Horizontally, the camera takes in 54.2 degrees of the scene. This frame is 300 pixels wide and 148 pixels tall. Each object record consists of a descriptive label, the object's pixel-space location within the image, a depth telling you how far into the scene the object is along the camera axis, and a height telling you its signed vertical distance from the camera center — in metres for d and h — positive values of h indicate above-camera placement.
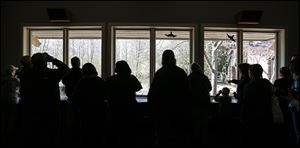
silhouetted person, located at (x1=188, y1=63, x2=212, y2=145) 4.20 -0.38
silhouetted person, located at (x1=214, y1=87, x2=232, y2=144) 4.62 -0.68
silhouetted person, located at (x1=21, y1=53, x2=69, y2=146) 3.33 -0.27
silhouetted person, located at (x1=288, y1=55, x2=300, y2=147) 3.36 -0.27
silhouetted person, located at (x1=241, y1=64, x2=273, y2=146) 3.46 -0.40
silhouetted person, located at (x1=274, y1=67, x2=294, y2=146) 3.93 -0.42
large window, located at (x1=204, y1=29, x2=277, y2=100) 6.70 +0.47
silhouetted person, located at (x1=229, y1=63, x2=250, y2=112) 4.06 -0.10
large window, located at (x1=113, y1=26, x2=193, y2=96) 6.69 +0.59
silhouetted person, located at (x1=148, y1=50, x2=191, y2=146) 3.14 -0.34
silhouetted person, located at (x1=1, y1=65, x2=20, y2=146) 4.09 -0.49
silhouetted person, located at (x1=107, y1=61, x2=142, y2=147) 3.63 -0.34
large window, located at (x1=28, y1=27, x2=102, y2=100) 6.66 +0.65
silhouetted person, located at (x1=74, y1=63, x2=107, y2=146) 3.68 -0.36
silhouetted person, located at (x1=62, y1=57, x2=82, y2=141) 4.21 -0.13
